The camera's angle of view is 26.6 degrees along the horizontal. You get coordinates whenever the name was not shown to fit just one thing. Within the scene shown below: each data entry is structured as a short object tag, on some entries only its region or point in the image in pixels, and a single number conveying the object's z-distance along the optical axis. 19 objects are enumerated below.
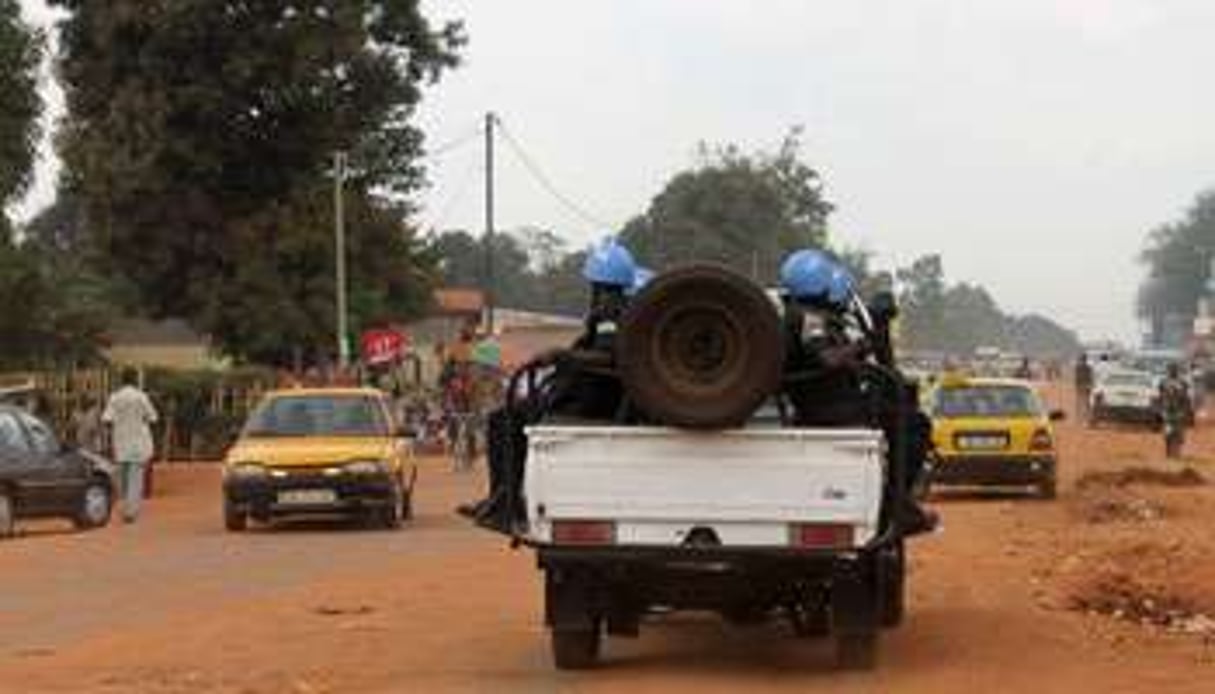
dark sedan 28.17
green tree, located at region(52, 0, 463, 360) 53.75
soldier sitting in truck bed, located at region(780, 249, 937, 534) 13.67
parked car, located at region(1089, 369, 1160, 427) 63.59
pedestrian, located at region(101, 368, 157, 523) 29.66
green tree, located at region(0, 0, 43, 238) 40.59
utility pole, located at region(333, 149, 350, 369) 52.38
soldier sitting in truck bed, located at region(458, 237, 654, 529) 13.88
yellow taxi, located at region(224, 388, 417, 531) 27.11
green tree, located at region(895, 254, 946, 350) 186.75
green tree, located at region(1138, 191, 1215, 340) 187.25
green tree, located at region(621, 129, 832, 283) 105.06
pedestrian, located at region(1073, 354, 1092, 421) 69.01
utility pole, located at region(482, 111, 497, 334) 69.25
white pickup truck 13.20
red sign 52.29
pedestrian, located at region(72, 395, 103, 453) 40.58
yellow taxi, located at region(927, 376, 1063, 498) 31.86
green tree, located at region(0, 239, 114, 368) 47.00
